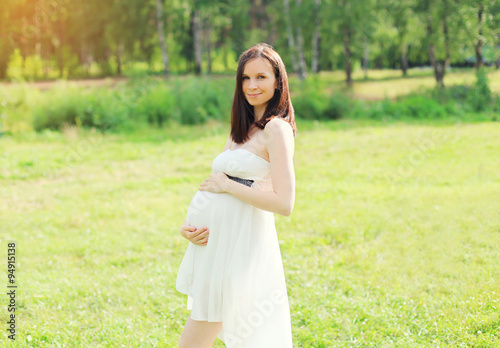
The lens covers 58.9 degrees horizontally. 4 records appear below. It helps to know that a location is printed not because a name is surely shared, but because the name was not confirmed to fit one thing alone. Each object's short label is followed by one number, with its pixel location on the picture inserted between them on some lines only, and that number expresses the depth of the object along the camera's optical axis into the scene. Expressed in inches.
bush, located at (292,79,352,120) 633.0
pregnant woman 91.0
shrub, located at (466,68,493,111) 611.5
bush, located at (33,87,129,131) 565.3
